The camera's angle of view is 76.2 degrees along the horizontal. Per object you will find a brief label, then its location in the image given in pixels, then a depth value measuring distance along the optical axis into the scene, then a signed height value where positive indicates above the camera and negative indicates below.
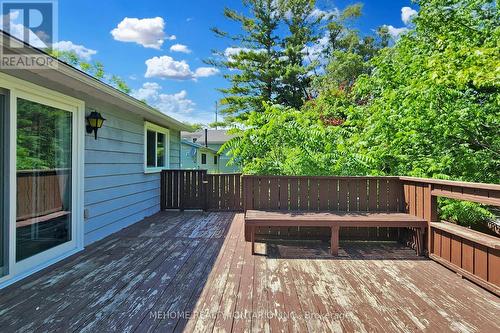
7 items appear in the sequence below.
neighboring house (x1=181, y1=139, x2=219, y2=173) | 18.26 +0.64
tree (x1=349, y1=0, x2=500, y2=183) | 4.94 +0.87
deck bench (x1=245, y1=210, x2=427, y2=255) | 3.92 -0.68
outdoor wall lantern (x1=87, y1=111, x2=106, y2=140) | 4.47 +0.63
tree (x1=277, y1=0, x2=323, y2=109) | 17.81 +6.67
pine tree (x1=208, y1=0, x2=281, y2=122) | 17.94 +6.23
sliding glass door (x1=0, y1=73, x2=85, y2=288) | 2.98 -0.13
